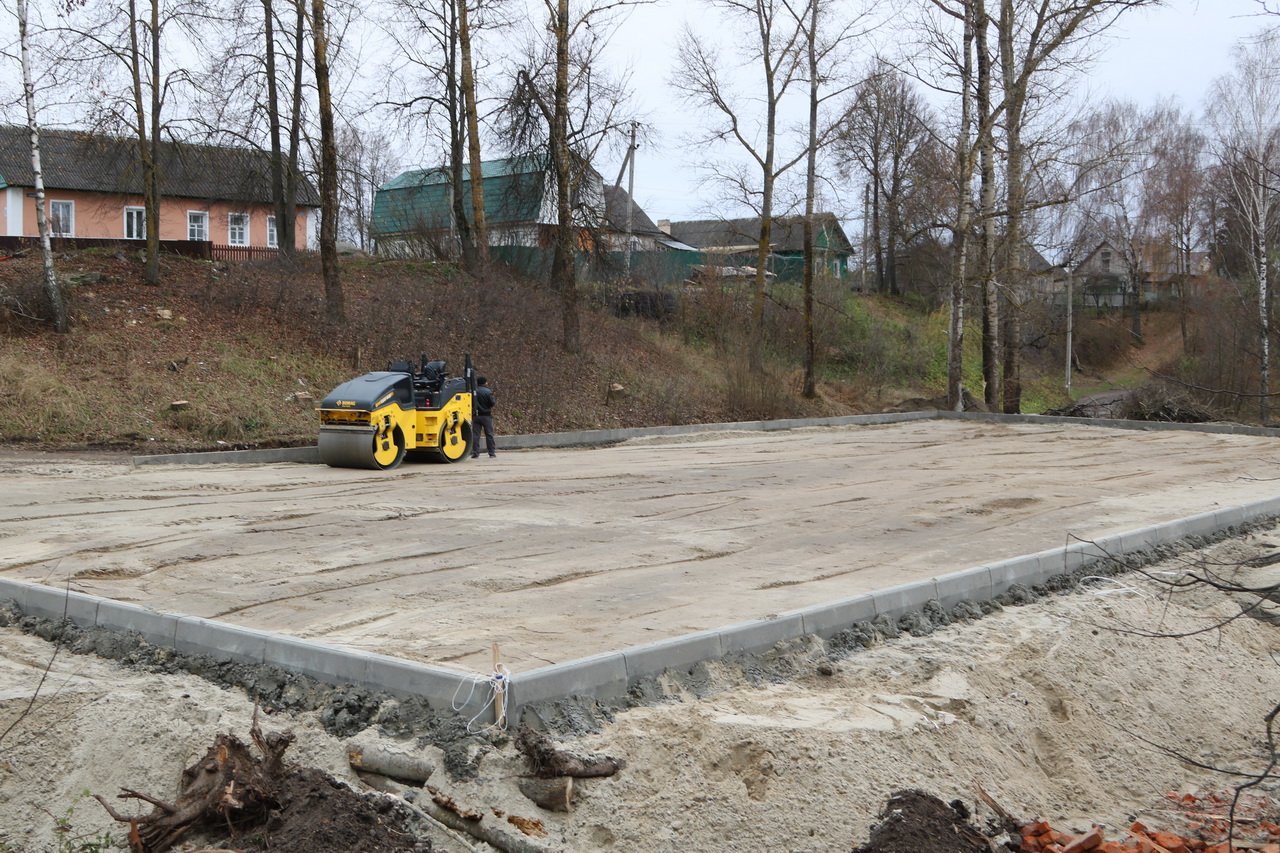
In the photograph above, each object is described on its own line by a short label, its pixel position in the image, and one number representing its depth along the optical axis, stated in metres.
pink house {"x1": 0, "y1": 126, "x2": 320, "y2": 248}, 41.26
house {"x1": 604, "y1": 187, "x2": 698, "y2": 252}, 37.94
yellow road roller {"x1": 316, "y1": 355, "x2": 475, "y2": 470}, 16.38
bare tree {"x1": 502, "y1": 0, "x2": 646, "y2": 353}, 28.75
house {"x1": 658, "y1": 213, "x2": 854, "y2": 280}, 34.53
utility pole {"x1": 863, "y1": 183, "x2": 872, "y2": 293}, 60.97
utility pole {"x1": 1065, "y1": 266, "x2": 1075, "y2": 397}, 48.61
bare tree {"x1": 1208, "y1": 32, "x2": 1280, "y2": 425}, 35.56
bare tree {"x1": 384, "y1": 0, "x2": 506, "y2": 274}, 30.47
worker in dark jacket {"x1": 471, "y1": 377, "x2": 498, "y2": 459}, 18.81
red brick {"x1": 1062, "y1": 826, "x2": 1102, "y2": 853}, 5.51
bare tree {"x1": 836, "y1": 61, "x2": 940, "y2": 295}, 50.88
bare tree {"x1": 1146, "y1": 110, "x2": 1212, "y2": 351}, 54.69
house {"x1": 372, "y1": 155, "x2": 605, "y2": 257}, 34.28
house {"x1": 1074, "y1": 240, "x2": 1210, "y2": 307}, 57.86
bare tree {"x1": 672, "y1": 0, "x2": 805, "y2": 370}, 31.84
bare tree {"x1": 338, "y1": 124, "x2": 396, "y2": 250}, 48.02
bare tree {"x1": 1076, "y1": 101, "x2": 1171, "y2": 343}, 57.28
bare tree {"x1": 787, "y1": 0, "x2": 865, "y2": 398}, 31.69
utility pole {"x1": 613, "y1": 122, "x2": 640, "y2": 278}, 40.19
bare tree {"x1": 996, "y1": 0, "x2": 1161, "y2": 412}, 28.44
